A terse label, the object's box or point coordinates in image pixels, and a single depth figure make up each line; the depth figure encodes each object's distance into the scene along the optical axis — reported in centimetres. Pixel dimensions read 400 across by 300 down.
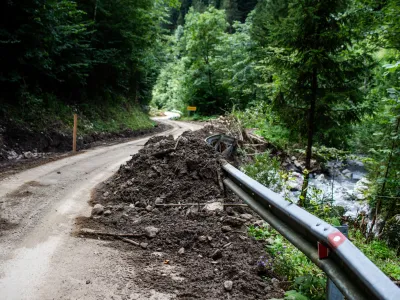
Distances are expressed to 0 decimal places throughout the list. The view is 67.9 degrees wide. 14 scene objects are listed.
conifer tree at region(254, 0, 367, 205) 841
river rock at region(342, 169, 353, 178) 1608
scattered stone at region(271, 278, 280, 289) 287
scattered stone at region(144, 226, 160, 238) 408
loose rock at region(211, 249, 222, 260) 346
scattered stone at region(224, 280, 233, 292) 277
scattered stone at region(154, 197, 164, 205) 520
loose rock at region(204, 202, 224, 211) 476
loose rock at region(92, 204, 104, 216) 499
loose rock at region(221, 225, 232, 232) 407
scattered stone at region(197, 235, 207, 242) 385
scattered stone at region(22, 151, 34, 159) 1050
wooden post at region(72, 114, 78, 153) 1230
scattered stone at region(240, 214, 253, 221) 461
